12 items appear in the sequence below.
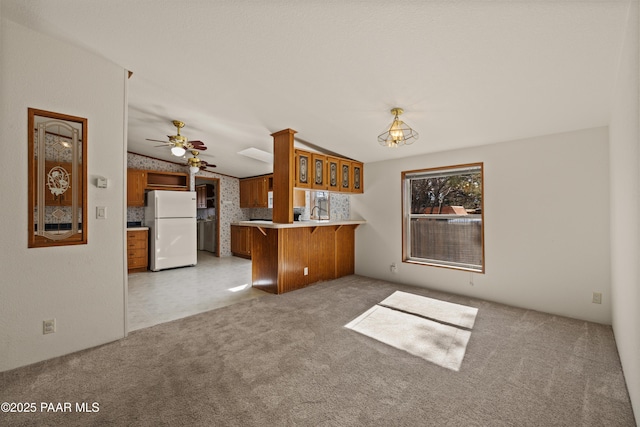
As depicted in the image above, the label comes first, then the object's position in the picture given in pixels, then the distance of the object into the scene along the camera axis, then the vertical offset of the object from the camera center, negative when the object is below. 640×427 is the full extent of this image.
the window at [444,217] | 3.89 -0.06
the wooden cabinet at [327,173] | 4.14 +0.70
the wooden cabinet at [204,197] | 8.27 +0.56
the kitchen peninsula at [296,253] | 3.97 -0.63
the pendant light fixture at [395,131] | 2.76 +0.85
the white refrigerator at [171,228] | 5.63 -0.28
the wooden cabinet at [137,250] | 5.59 -0.75
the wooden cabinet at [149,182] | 5.90 +0.79
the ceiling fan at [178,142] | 3.93 +1.07
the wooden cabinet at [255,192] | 7.17 +0.65
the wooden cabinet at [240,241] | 7.18 -0.74
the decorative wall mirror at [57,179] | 2.10 +0.30
